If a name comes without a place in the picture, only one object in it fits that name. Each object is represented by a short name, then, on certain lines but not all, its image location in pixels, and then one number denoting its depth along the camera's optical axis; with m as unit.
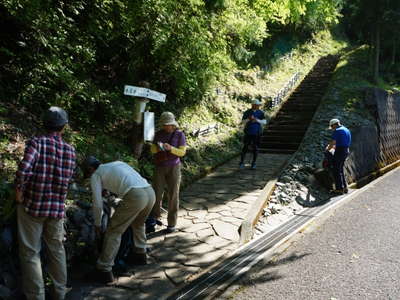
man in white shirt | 4.05
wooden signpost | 5.70
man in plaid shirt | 3.40
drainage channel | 4.15
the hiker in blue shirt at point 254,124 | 9.28
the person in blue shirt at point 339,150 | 8.55
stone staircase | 13.12
